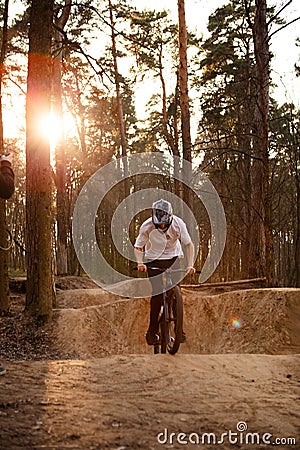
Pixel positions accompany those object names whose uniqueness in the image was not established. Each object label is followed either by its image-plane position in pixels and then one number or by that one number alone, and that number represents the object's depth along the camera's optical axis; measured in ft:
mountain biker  23.41
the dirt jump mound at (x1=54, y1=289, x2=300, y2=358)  32.50
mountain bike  22.49
